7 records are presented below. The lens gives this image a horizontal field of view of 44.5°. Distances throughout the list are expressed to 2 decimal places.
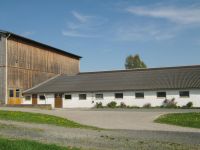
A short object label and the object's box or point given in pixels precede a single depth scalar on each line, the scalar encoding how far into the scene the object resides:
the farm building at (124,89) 29.43
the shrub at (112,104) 30.68
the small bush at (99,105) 31.28
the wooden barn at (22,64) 32.43
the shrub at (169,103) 28.76
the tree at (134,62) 70.00
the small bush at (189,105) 28.28
